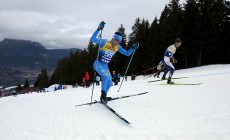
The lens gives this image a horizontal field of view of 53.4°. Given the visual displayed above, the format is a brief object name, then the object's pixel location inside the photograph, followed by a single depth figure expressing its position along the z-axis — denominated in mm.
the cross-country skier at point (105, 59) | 7035
